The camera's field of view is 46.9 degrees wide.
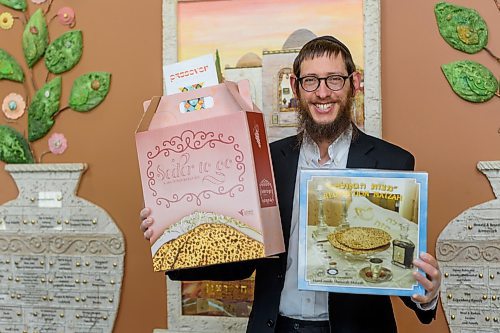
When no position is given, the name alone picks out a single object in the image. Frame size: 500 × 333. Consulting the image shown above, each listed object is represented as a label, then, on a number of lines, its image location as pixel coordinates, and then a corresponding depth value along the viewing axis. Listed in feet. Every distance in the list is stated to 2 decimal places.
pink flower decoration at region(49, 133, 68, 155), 7.53
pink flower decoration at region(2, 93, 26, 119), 7.62
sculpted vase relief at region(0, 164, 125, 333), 7.37
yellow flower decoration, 7.66
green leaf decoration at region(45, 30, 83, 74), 7.43
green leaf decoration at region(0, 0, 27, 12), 7.58
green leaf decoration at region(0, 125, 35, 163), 7.54
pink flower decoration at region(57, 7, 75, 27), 7.47
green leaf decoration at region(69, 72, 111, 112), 7.38
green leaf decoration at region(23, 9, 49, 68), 7.50
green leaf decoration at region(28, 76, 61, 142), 7.48
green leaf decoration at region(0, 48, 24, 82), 7.58
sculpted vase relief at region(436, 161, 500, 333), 6.37
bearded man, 4.40
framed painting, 6.61
